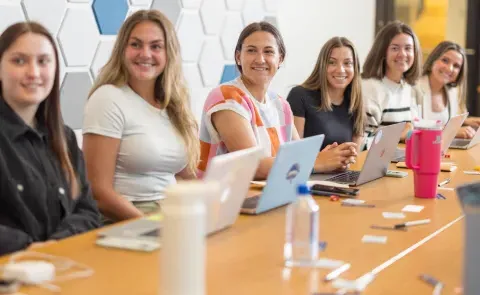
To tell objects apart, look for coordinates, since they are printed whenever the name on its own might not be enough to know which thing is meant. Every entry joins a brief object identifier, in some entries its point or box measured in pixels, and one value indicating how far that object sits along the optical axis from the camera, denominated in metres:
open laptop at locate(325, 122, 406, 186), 2.46
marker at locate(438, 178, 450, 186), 2.58
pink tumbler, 2.30
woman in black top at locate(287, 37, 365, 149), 3.33
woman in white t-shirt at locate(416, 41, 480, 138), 4.29
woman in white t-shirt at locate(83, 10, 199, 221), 2.36
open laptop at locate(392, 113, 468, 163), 3.02
